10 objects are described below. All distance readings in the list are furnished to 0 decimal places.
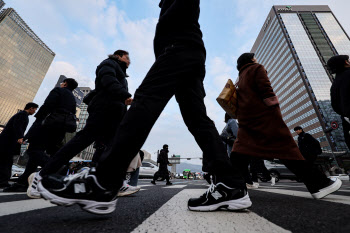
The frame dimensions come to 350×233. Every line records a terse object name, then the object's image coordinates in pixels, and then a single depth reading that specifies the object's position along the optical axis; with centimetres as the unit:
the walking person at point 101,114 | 181
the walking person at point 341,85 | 212
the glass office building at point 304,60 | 5750
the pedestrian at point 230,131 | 406
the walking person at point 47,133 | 256
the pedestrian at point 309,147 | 479
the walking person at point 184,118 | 89
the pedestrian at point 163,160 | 743
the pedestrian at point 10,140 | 346
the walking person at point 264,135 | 164
